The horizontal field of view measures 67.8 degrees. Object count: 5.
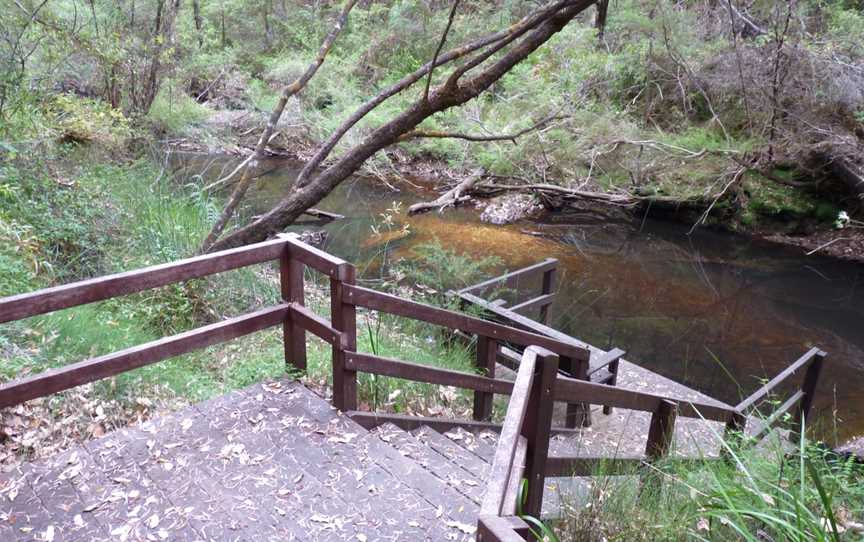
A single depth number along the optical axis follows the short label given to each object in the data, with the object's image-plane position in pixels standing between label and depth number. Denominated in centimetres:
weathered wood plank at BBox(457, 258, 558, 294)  698
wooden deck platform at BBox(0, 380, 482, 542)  289
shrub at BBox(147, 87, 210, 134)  1166
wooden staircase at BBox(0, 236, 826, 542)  287
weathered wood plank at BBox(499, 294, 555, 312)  754
